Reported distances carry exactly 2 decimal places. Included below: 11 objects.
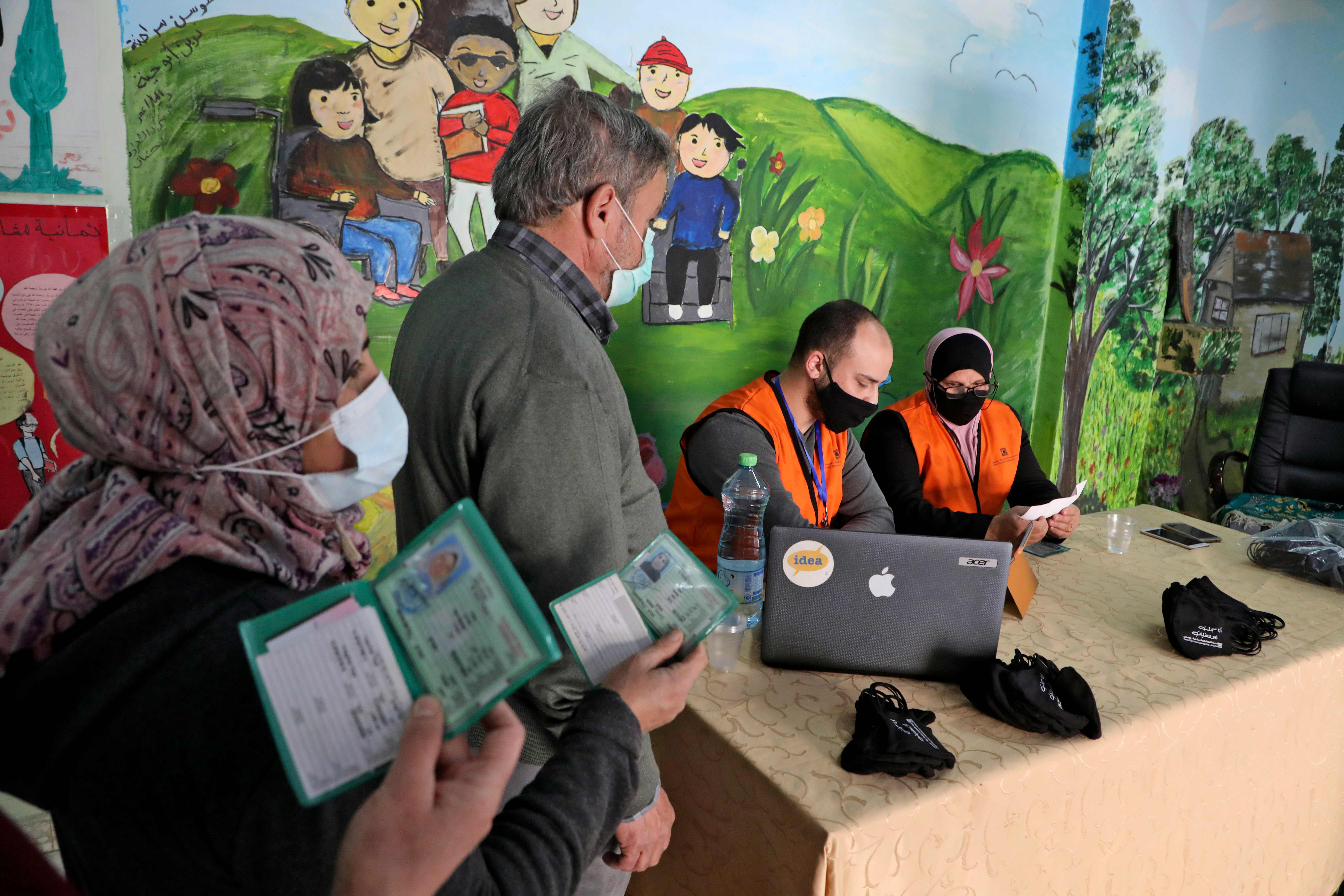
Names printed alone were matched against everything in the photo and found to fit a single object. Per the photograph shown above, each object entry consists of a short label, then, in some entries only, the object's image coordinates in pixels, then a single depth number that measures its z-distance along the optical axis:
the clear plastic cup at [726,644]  1.49
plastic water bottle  1.76
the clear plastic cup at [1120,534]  2.36
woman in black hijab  2.61
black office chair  3.51
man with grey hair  1.08
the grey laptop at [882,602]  1.43
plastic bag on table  2.16
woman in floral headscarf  0.60
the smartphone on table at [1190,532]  2.50
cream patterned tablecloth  1.18
